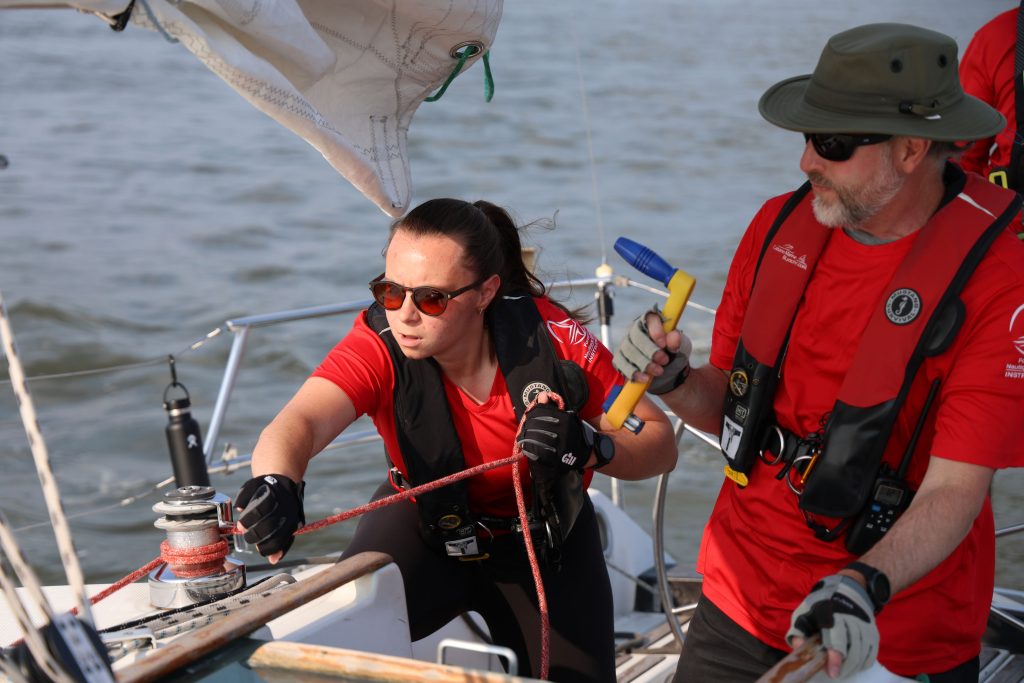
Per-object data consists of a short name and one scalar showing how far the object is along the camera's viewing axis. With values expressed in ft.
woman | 17.30
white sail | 15.66
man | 16.15
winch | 16.94
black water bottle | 21.11
